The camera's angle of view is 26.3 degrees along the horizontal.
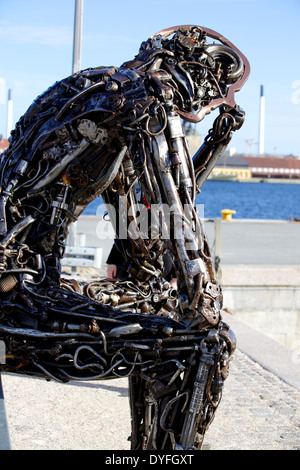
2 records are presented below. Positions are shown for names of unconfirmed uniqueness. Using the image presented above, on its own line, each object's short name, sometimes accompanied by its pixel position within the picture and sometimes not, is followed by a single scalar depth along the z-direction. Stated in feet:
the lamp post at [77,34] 34.55
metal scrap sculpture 9.91
